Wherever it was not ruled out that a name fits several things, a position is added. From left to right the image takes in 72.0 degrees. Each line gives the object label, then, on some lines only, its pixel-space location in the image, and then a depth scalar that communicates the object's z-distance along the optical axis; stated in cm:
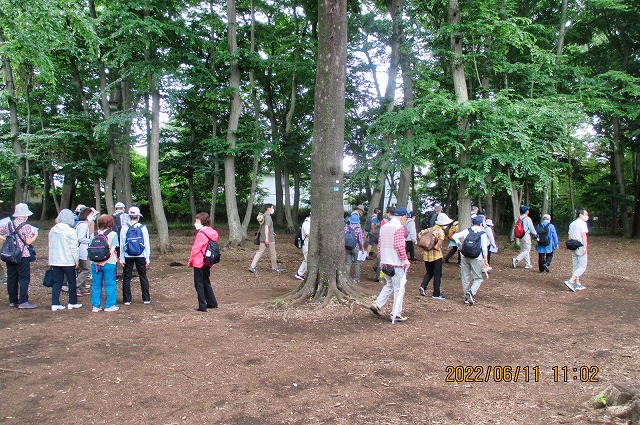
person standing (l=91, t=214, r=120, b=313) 735
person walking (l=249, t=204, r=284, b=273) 1127
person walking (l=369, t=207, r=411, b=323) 678
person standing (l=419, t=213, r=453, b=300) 844
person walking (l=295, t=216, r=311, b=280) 1064
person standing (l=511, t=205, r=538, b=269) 1241
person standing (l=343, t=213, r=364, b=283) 1010
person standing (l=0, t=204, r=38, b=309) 738
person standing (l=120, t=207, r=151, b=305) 773
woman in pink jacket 727
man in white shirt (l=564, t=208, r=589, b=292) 946
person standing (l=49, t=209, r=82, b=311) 715
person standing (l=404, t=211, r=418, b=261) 1288
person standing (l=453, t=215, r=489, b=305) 813
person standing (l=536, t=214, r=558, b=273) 1169
